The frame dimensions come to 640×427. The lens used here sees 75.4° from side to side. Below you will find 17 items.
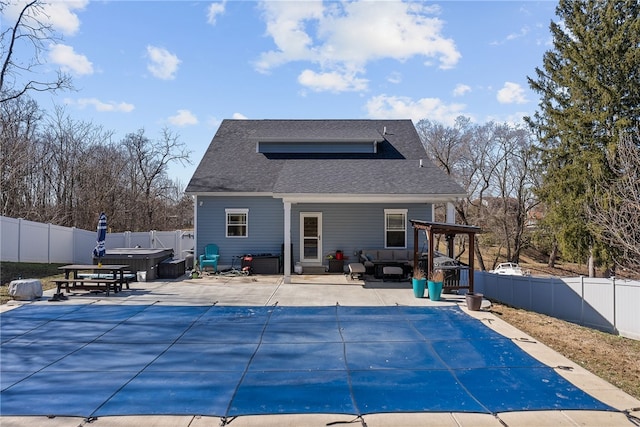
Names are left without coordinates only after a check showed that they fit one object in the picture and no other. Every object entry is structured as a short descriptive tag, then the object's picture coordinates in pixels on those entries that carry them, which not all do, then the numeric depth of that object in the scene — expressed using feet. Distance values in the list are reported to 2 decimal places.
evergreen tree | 65.62
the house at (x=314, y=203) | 46.44
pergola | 37.14
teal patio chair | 51.29
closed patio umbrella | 42.14
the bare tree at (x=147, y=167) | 111.86
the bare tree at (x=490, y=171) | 105.29
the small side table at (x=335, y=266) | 51.83
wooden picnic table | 37.23
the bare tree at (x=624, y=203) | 44.34
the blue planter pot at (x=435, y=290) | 36.11
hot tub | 45.24
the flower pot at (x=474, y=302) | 33.17
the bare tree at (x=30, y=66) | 48.44
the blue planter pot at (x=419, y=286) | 37.09
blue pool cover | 16.62
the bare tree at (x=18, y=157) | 71.51
